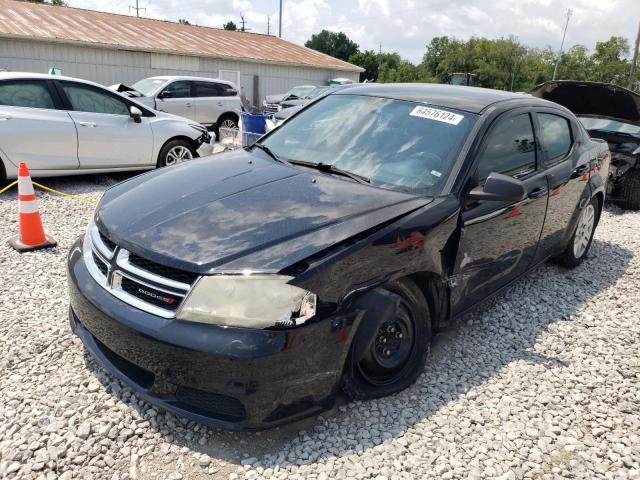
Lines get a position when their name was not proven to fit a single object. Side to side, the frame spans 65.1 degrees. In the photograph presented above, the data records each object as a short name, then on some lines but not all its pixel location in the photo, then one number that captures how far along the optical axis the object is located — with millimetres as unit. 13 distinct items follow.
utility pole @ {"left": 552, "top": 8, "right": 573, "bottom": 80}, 63019
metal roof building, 17891
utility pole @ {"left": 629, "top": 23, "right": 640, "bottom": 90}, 32656
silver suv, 13023
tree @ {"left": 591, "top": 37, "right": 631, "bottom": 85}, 54500
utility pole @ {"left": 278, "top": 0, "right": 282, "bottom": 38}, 44825
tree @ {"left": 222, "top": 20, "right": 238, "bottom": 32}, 77062
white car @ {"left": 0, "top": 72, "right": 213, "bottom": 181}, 6473
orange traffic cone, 4559
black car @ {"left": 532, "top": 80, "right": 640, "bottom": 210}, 7648
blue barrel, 10820
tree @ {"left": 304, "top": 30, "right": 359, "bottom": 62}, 87875
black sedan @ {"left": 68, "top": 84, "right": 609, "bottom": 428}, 2137
